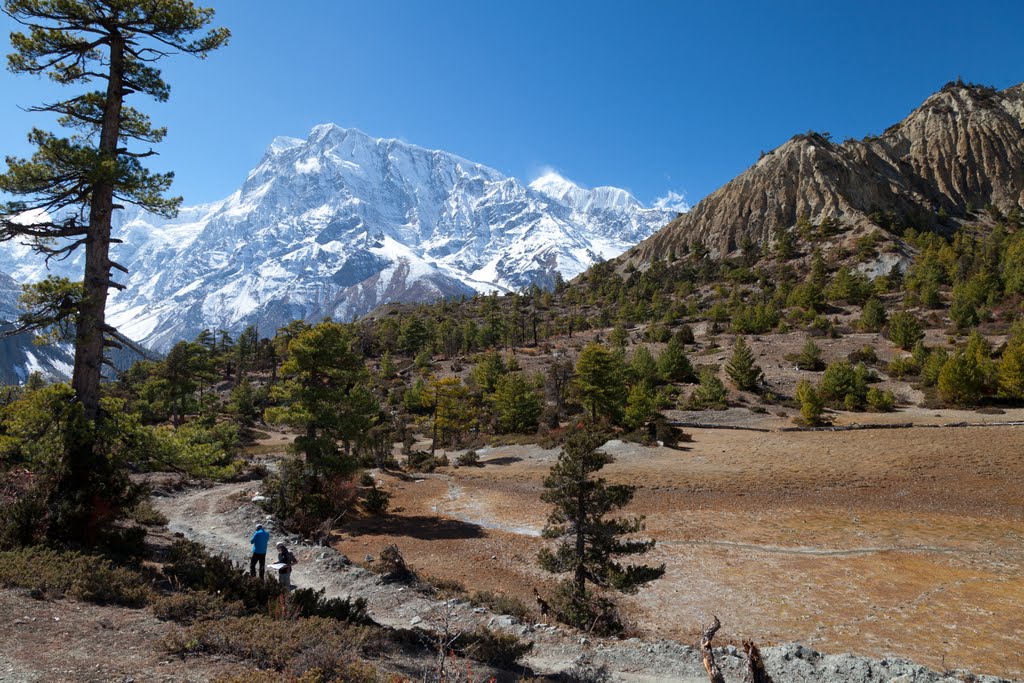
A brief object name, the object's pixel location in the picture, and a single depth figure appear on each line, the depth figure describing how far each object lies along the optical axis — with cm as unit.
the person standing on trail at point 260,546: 1358
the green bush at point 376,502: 2580
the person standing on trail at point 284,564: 1224
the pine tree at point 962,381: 4188
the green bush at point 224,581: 992
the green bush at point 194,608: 821
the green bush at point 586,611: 1269
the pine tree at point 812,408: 4012
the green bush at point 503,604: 1336
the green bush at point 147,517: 1699
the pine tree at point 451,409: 4406
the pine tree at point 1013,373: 4028
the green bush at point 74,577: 825
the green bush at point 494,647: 978
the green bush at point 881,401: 4369
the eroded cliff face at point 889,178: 11850
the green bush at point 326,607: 1011
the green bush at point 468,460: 3950
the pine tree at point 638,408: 4181
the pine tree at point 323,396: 2352
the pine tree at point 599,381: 4066
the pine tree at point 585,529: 1307
